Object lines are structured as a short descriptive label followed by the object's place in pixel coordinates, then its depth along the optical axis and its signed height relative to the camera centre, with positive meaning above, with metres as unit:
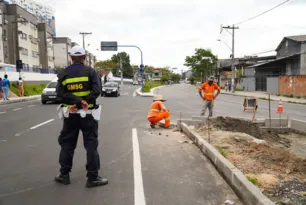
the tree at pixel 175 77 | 154.21 +3.49
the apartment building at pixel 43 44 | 60.38 +8.40
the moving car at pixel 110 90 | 29.38 -0.52
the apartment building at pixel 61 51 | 77.94 +9.13
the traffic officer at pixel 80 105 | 4.18 -0.29
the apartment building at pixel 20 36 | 46.69 +8.09
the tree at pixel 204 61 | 74.19 +5.65
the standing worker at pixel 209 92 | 10.76 -0.32
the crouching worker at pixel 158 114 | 9.59 -0.96
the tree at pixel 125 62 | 125.25 +9.40
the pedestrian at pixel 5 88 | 22.16 -0.13
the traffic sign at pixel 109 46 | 38.84 +5.06
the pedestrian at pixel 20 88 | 27.98 -0.19
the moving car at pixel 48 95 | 19.73 -0.62
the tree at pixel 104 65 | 105.50 +6.98
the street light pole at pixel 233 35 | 41.84 +6.75
